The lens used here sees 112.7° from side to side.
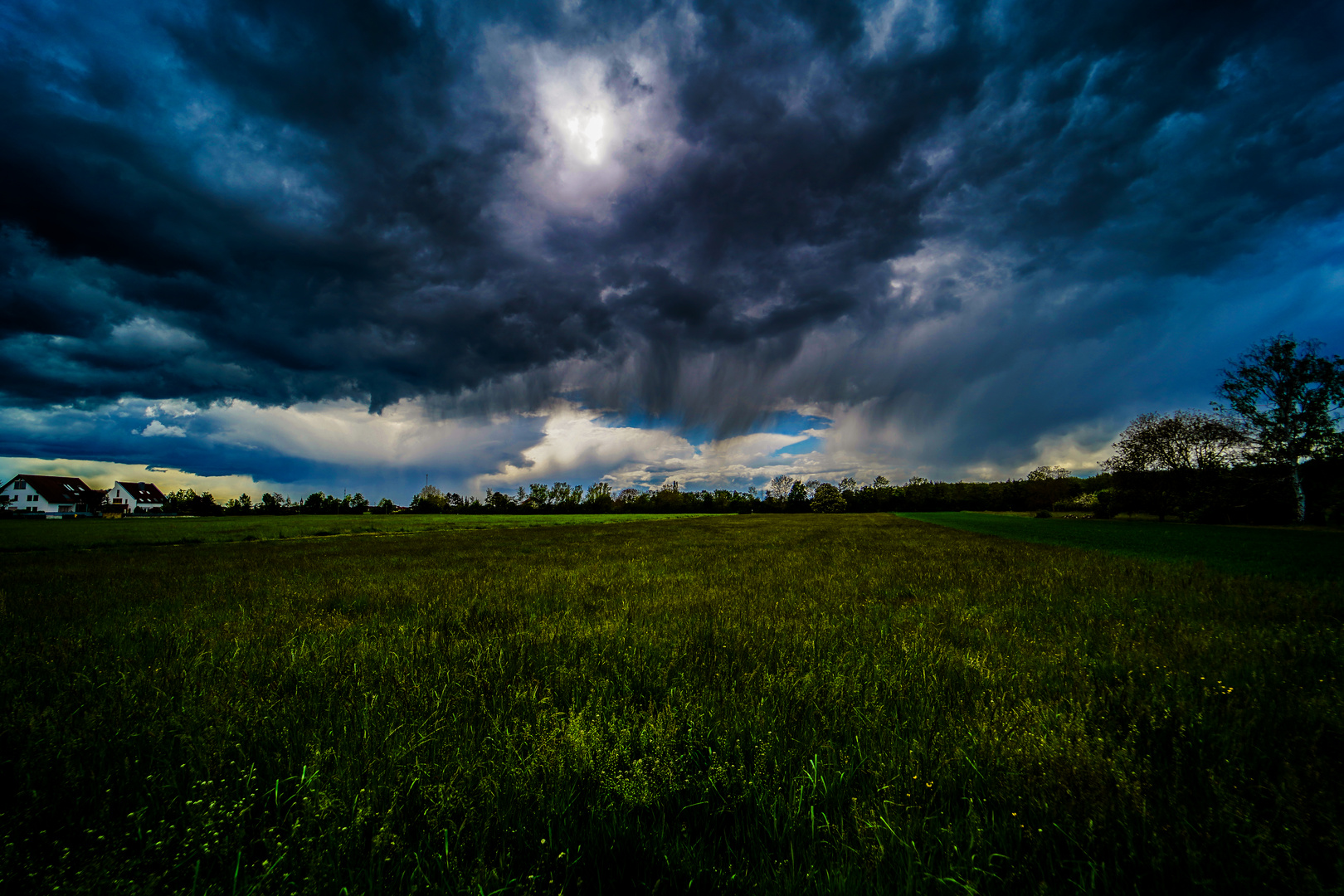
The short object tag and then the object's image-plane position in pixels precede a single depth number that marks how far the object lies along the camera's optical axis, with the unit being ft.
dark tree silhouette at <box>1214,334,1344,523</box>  128.47
